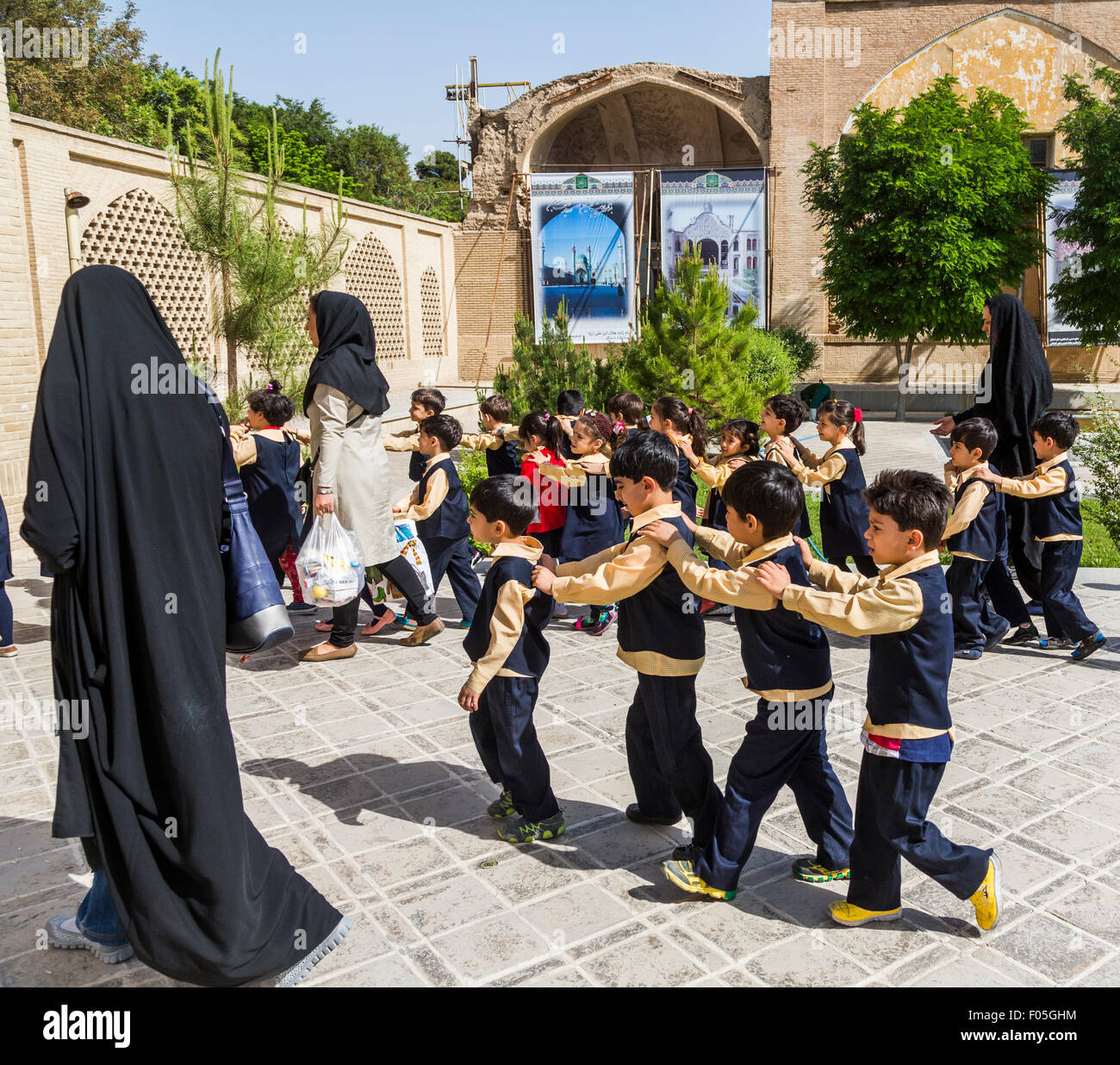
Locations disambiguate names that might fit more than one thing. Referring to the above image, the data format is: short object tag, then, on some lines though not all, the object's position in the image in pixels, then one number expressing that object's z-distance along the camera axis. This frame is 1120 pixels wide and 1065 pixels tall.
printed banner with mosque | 23.00
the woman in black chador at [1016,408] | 5.83
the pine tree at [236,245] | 7.97
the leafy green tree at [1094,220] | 18.84
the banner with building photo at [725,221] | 22.73
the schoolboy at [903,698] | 2.77
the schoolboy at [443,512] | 5.77
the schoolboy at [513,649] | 3.34
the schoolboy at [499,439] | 6.58
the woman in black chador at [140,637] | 2.46
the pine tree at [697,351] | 10.36
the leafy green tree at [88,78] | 22.73
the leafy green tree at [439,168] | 50.38
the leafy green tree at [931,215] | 18.58
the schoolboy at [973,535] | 5.11
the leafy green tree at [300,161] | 31.88
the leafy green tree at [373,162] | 37.09
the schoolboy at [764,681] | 2.98
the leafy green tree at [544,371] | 11.10
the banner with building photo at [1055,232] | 20.06
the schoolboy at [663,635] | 3.20
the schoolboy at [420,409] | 6.02
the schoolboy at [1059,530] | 5.29
